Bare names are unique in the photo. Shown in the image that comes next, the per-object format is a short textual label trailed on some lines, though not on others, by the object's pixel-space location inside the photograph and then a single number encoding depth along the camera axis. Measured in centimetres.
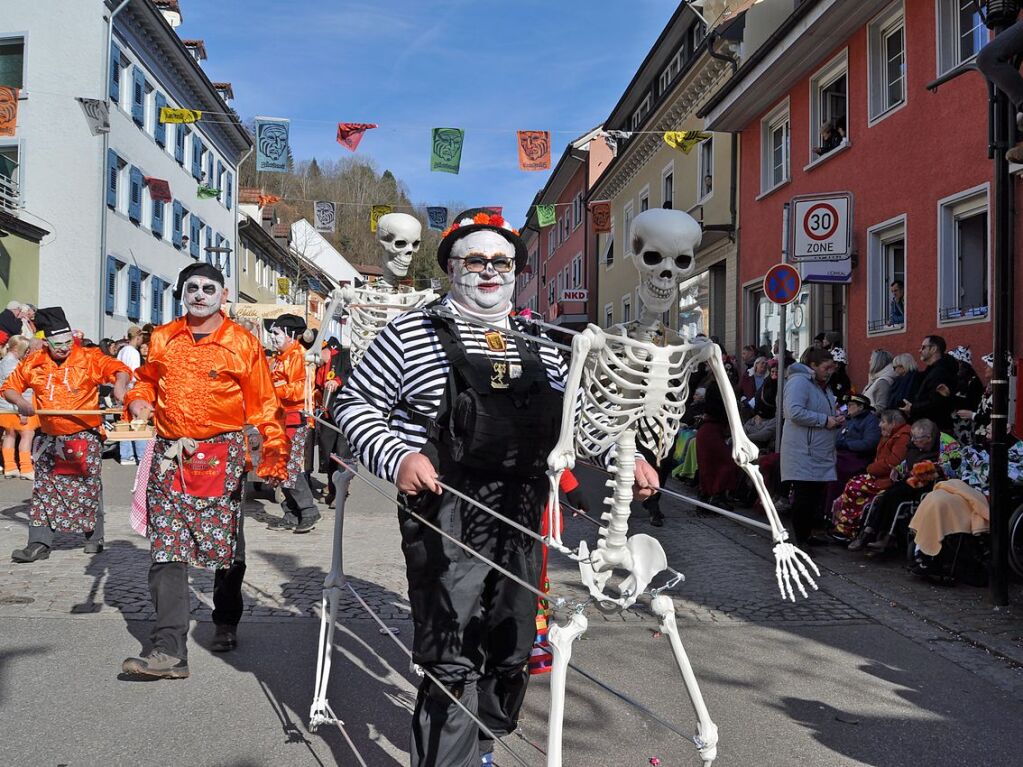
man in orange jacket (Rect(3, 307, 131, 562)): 743
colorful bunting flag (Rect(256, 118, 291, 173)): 1748
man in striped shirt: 302
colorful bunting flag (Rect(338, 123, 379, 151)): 1695
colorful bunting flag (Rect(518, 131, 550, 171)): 1802
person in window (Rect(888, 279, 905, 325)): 1338
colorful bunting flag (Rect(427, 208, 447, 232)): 2439
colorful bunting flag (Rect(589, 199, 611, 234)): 2627
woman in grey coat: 870
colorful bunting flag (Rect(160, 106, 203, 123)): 1781
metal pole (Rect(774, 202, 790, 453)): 968
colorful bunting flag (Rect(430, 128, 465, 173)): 1730
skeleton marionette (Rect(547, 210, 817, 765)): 249
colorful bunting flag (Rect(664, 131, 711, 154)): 1714
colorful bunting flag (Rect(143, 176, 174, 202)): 2956
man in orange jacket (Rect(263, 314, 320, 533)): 924
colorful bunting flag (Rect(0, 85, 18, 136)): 2102
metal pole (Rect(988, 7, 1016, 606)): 651
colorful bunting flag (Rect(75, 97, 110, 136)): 2458
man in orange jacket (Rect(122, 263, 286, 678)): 481
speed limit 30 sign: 1147
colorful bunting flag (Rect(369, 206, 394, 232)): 1883
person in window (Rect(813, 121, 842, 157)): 1557
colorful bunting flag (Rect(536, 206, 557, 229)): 2714
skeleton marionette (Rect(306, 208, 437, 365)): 651
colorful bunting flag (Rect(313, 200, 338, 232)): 2644
